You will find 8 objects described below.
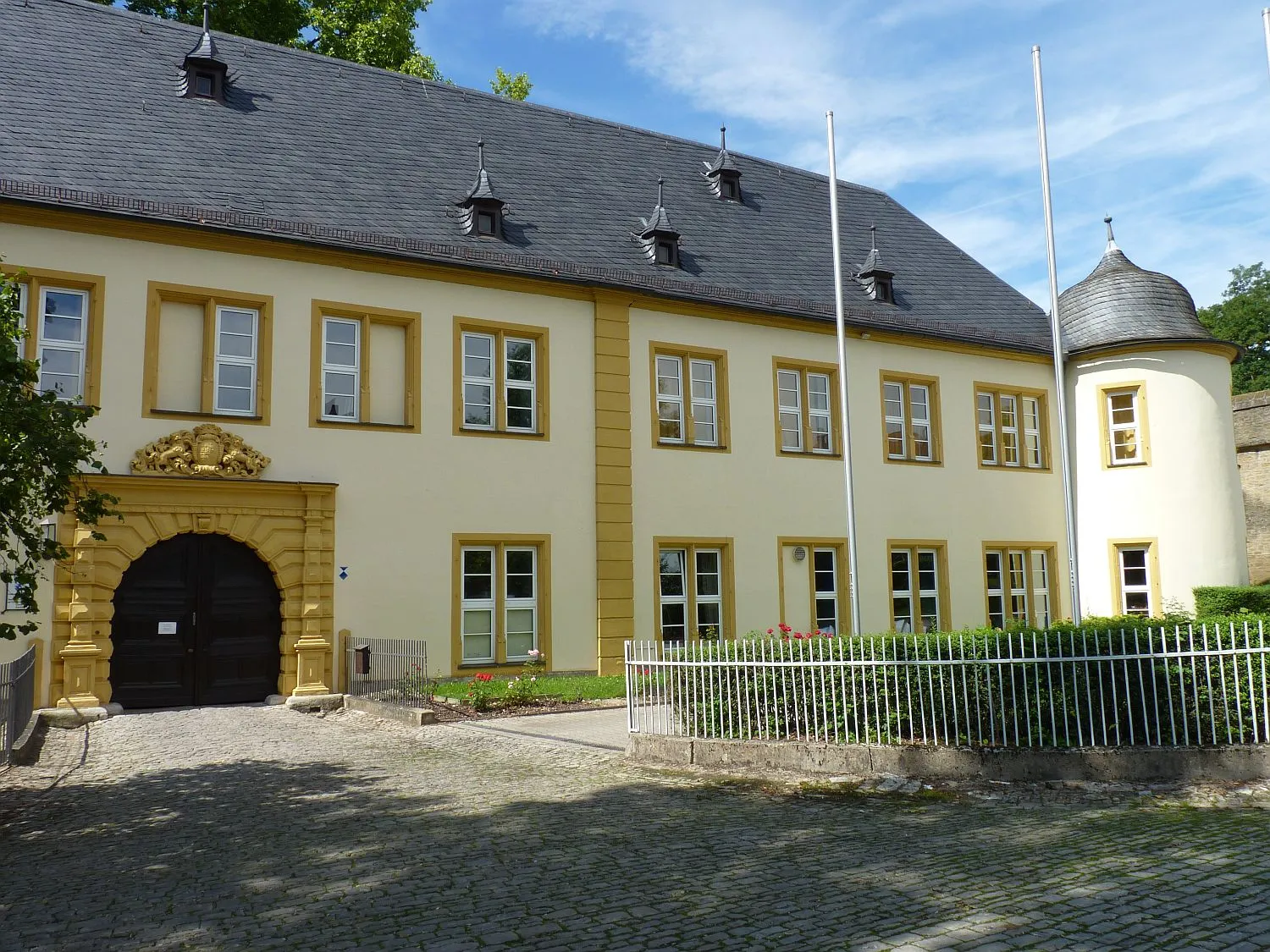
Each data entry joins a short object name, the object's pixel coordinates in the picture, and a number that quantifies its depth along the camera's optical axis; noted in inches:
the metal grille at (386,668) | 566.9
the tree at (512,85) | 1262.3
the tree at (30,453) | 294.7
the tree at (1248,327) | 2156.7
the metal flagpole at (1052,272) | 744.3
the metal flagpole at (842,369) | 679.7
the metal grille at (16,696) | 382.3
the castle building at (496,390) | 584.4
